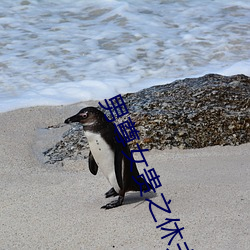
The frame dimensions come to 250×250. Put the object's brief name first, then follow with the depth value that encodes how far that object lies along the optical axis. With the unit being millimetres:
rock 9219
